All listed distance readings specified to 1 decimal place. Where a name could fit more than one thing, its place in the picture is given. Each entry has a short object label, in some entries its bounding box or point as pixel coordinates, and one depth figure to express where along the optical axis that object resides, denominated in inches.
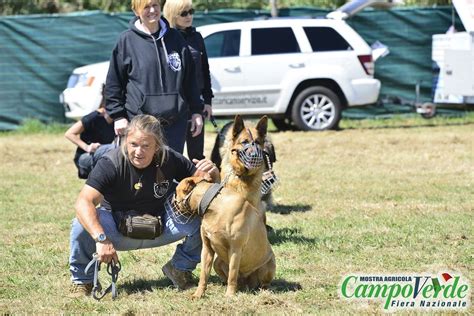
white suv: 978.8
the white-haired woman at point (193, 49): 460.4
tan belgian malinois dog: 344.1
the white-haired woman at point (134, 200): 351.0
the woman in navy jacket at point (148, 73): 404.4
